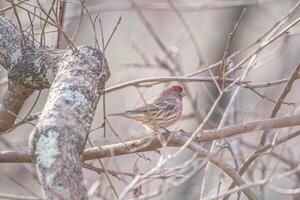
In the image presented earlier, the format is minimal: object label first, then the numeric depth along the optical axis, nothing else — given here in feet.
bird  39.55
